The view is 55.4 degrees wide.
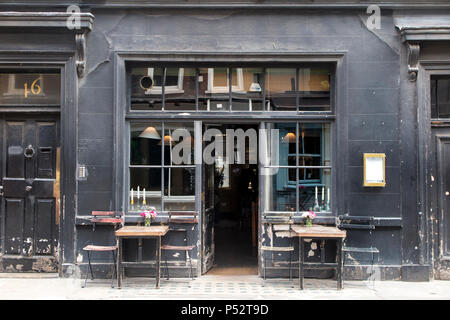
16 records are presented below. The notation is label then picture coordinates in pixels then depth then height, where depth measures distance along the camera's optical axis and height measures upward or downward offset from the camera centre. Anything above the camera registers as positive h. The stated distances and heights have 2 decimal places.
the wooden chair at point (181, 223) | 7.04 -0.77
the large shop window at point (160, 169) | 7.19 +0.12
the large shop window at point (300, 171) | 7.21 +0.08
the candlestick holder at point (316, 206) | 7.22 -0.51
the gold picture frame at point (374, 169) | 6.95 +0.11
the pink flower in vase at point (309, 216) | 6.75 -0.64
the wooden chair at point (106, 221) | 6.78 -0.71
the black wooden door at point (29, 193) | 7.25 -0.28
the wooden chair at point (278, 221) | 6.95 -0.75
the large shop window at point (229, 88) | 7.27 +1.50
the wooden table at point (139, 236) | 6.28 -0.88
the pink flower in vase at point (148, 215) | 6.76 -0.62
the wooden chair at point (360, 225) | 6.83 -0.80
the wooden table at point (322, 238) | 6.23 -0.93
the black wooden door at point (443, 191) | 7.07 -0.26
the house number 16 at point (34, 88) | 7.39 +1.53
